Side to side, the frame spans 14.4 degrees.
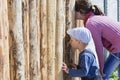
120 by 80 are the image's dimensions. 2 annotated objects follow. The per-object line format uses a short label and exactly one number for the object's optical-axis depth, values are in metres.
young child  4.76
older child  5.09
